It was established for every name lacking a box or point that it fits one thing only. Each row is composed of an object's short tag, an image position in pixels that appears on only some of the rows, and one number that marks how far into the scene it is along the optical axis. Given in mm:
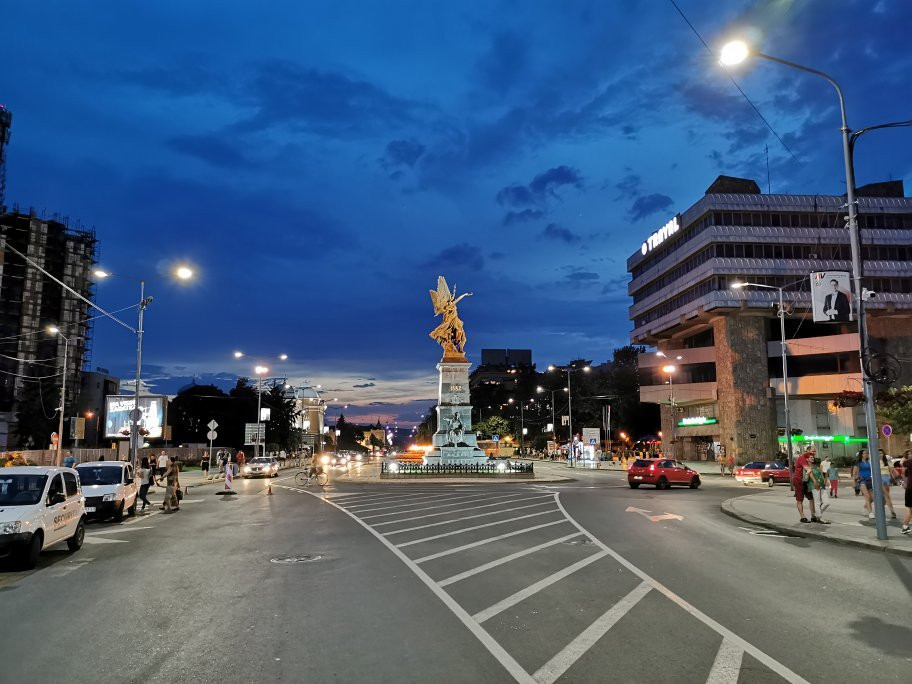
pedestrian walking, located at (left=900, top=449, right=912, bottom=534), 13344
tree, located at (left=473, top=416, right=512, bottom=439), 100312
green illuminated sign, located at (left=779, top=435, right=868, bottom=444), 60338
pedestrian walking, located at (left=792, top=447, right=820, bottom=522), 15618
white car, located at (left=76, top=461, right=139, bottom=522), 17750
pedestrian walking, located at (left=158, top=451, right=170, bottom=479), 35438
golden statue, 47562
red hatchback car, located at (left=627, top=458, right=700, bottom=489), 31297
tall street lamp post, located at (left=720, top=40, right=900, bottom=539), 13141
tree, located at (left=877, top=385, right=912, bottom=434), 38781
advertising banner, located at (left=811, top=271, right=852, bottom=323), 14531
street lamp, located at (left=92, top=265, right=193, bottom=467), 24453
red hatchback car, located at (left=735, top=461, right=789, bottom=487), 34250
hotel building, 62344
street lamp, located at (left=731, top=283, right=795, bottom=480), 30578
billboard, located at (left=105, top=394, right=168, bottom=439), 41562
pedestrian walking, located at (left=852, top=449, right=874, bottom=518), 16873
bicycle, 34344
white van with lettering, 10383
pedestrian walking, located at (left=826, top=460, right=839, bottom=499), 23547
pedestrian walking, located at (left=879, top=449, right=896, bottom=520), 16625
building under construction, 77312
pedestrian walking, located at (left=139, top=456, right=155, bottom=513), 21422
